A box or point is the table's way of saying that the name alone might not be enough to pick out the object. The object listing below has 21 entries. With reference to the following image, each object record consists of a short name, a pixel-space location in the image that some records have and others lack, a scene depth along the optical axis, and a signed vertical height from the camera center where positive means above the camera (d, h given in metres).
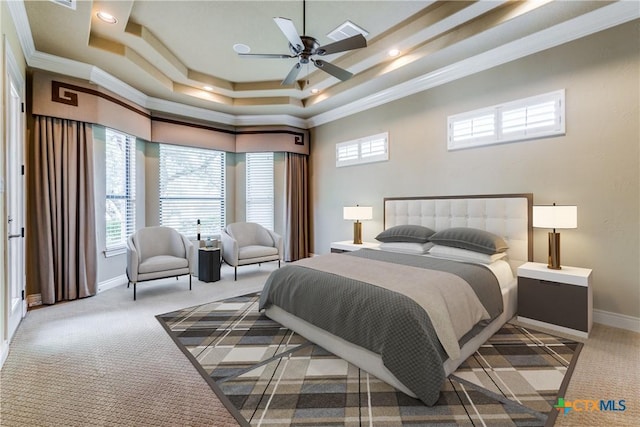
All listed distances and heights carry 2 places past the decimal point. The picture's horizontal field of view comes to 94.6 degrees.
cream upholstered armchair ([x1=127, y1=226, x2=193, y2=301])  3.81 -0.67
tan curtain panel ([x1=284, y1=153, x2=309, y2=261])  6.14 -0.01
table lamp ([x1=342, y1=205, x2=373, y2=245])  4.86 -0.13
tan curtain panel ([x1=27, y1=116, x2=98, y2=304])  3.55 -0.02
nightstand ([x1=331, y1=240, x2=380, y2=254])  4.66 -0.63
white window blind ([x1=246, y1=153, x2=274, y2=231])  6.32 +0.44
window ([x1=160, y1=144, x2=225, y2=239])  5.47 +0.37
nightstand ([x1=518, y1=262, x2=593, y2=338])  2.63 -0.87
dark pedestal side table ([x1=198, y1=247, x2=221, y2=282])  4.68 -0.90
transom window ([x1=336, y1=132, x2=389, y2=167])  4.94 +1.02
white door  2.62 +0.17
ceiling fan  2.55 +1.50
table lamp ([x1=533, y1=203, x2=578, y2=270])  2.79 -0.14
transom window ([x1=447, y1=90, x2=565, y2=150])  3.19 +1.00
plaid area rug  1.69 -1.19
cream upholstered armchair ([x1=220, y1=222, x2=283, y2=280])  4.73 -0.65
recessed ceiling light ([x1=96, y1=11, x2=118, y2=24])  3.02 +1.99
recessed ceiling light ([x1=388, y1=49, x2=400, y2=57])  3.76 +2.00
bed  1.88 -0.74
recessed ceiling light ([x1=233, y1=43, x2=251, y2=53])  3.87 +2.13
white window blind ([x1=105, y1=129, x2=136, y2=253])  4.41 +0.31
